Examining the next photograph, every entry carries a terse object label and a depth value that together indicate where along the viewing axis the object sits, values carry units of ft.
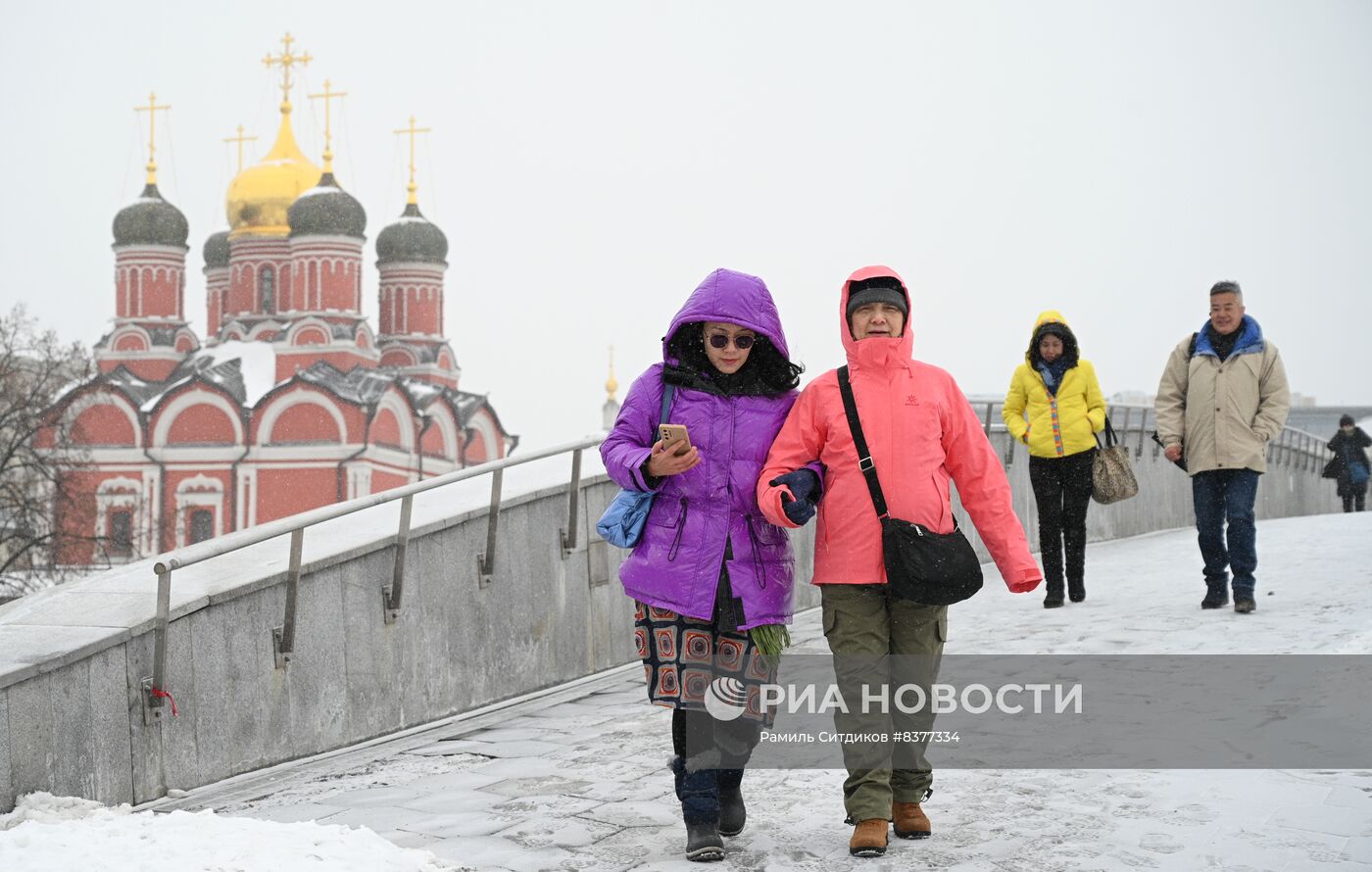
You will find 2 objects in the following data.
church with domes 175.42
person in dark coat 64.28
